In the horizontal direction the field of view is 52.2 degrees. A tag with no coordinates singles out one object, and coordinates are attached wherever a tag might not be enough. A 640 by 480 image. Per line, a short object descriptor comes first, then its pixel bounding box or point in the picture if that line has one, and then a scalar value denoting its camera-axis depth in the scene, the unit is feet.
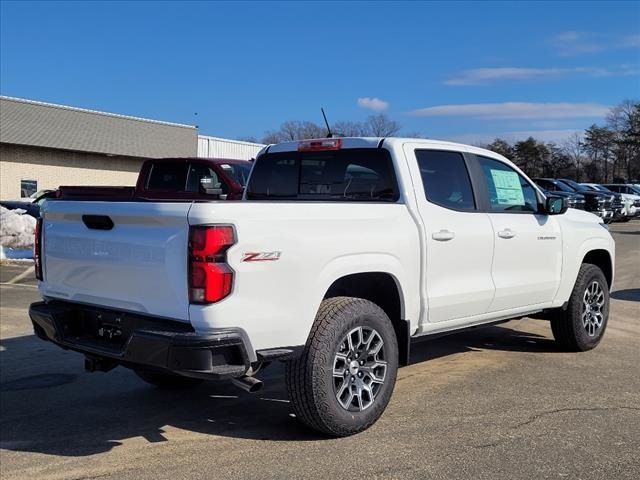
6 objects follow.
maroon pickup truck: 34.37
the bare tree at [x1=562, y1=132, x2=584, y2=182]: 252.95
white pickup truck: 11.95
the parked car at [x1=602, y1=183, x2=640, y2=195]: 120.37
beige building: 108.47
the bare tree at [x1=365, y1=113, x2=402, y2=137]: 151.07
